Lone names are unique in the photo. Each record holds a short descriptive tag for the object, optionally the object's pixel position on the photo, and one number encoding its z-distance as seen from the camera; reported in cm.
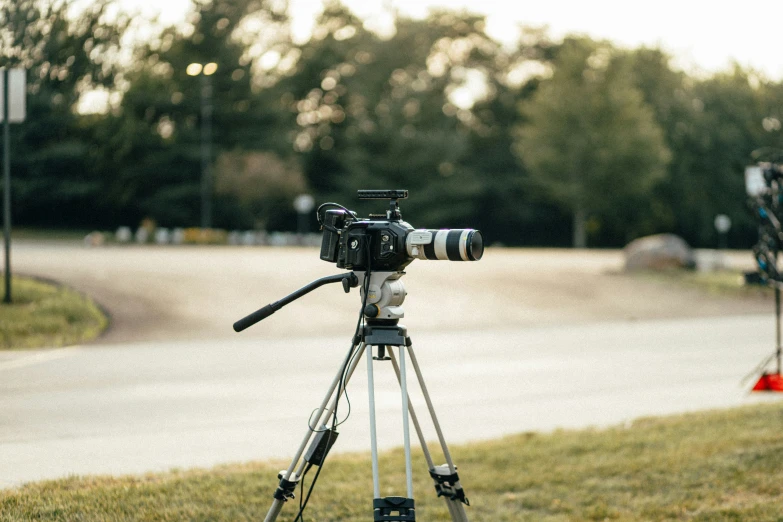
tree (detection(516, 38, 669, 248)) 5059
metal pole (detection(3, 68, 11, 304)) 1301
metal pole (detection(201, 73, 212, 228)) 4551
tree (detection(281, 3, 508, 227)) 5169
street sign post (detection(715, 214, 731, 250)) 5375
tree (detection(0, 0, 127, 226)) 1366
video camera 327
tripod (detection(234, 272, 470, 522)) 337
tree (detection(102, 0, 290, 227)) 4388
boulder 2645
